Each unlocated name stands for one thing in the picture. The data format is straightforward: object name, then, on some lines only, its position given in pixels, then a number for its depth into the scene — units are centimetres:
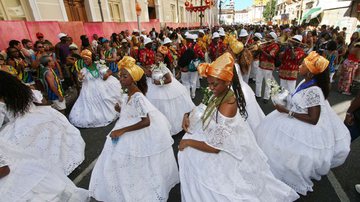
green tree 8309
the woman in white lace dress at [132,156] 274
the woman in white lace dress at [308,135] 283
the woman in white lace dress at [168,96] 482
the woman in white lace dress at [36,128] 275
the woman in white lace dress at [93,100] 579
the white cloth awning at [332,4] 2417
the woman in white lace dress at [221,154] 202
